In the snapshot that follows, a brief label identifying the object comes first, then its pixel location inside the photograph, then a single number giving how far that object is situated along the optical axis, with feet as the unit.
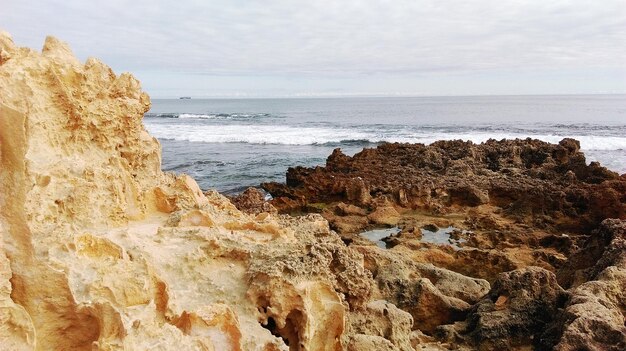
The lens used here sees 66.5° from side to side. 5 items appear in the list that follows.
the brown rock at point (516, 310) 17.16
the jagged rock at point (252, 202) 30.50
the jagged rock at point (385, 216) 37.24
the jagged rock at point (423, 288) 19.84
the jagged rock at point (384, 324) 14.85
